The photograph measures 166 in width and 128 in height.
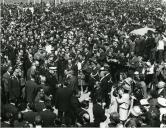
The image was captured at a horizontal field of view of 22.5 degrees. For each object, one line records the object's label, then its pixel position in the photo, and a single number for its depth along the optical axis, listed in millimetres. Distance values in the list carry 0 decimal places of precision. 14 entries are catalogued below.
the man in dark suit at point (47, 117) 9769
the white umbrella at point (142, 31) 22328
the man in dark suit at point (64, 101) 10734
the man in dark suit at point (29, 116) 9508
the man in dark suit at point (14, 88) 12423
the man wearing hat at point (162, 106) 9695
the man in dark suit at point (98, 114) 9836
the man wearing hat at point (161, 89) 11042
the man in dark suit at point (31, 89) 11834
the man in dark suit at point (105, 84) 13229
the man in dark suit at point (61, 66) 16125
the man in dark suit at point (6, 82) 12032
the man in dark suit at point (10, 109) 9820
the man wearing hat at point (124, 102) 10711
